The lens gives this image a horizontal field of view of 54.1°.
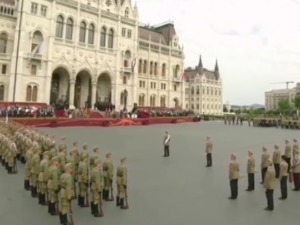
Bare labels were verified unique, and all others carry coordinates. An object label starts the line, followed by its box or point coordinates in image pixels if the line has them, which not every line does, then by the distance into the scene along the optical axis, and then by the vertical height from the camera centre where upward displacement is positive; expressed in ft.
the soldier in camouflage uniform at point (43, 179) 28.47 -5.32
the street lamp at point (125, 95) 175.36 +18.63
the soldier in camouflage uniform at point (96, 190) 26.78 -5.87
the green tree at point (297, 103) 357.12 +31.69
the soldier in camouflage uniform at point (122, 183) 28.60 -5.60
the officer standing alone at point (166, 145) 56.24 -3.51
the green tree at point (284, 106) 414.62 +32.67
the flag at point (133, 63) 171.94 +36.94
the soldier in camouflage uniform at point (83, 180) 29.04 -5.43
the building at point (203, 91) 347.36 +43.82
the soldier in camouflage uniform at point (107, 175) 30.60 -5.15
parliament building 134.21 +37.46
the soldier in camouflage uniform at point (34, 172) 31.80 -5.18
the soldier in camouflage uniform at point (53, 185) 26.40 -5.50
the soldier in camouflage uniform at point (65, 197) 24.34 -5.98
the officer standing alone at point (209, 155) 49.32 -4.64
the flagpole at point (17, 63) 130.93 +26.78
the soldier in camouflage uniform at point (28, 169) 33.37 -5.22
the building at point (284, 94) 600.39 +72.72
